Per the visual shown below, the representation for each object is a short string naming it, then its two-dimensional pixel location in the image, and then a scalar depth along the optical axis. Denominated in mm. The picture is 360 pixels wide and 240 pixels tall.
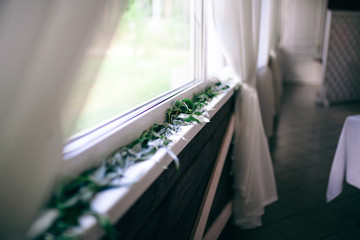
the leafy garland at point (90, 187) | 556
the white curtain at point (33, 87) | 481
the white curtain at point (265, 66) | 3275
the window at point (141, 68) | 884
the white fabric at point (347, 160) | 1938
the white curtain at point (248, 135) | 1923
